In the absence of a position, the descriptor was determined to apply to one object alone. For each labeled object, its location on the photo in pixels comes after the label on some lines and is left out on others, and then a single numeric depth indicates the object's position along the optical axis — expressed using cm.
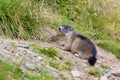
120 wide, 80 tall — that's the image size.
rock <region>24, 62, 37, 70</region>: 1257
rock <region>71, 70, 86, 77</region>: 1400
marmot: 1656
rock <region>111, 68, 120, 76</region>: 1496
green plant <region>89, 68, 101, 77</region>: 1453
